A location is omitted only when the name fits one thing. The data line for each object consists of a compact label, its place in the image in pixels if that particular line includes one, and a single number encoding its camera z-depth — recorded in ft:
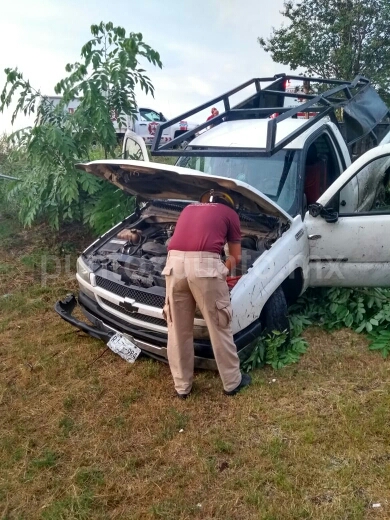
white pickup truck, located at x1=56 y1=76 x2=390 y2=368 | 12.27
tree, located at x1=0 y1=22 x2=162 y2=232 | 20.63
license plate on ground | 12.71
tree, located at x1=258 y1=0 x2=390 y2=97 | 39.09
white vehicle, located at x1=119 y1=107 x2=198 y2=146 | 47.36
